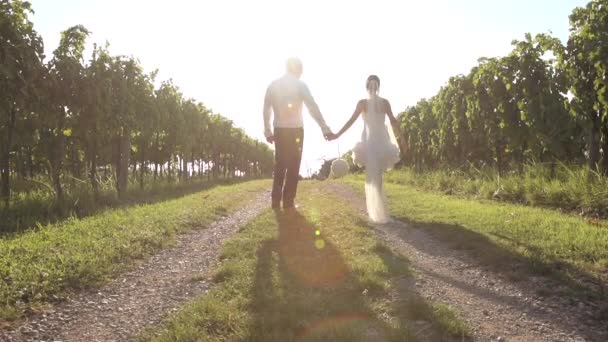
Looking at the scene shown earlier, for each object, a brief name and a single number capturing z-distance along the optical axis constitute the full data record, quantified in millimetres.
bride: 7930
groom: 7738
